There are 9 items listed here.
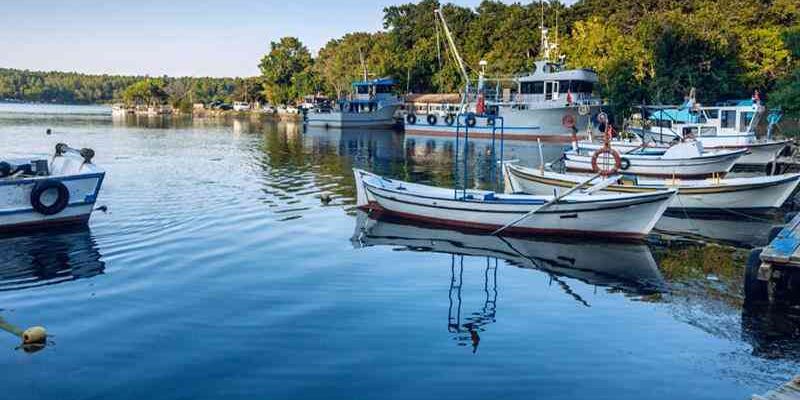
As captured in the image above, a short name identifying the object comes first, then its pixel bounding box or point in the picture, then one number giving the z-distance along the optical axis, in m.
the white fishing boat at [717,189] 22.48
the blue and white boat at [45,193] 18.31
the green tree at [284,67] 127.56
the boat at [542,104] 59.84
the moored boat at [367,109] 78.75
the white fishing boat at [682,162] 28.12
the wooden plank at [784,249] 12.17
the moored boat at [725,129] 35.31
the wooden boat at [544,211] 18.98
